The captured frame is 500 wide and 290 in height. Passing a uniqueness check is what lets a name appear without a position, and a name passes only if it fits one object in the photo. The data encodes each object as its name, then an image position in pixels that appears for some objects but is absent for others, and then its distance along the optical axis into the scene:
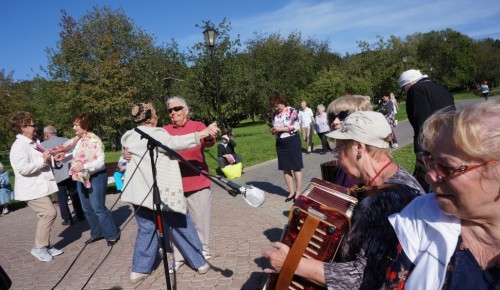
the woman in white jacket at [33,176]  5.37
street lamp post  12.20
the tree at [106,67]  27.77
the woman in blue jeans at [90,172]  5.62
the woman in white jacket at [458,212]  1.37
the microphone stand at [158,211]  3.05
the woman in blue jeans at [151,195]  3.77
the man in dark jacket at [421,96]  5.31
